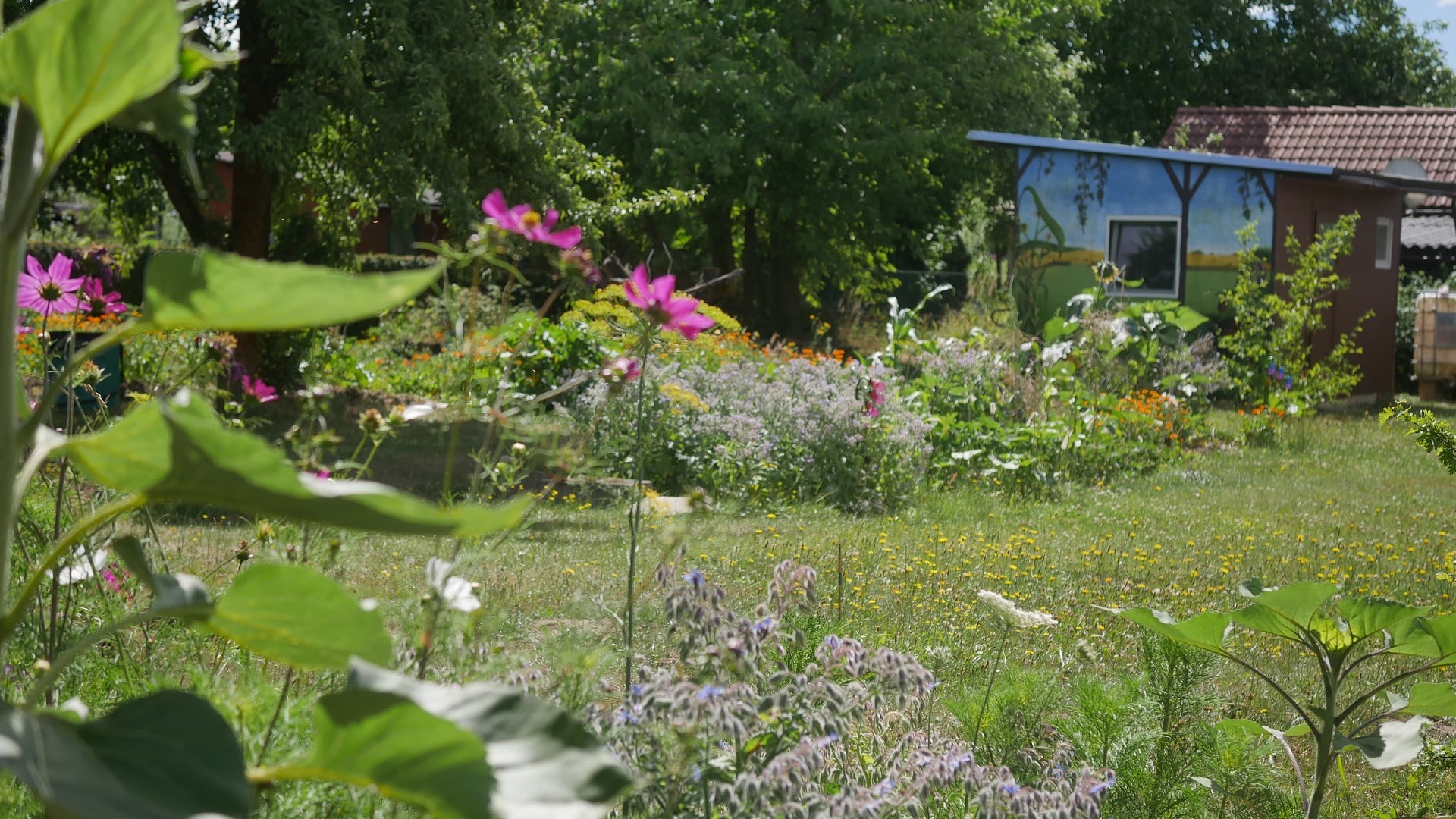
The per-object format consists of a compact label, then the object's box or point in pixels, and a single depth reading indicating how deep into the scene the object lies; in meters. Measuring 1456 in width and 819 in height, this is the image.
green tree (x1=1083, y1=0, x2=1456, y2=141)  38.28
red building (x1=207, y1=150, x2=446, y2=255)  33.20
